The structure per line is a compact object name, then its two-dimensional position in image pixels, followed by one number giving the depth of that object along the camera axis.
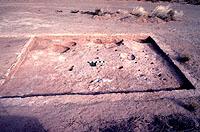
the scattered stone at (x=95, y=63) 6.55
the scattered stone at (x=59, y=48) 7.55
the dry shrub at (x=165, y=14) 10.58
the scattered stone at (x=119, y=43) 7.97
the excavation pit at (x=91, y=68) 5.44
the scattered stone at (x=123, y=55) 6.97
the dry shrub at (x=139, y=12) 10.73
